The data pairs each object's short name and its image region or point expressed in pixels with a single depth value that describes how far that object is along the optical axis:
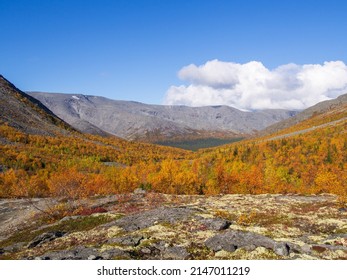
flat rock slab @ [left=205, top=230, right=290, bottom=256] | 18.46
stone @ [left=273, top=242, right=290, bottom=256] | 17.76
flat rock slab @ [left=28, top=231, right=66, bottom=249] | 24.34
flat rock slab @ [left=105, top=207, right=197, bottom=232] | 26.25
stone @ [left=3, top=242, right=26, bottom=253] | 24.34
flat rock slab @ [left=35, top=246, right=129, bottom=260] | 17.42
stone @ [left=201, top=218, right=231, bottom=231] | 24.03
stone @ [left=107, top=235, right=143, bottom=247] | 20.63
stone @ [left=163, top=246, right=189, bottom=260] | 18.01
